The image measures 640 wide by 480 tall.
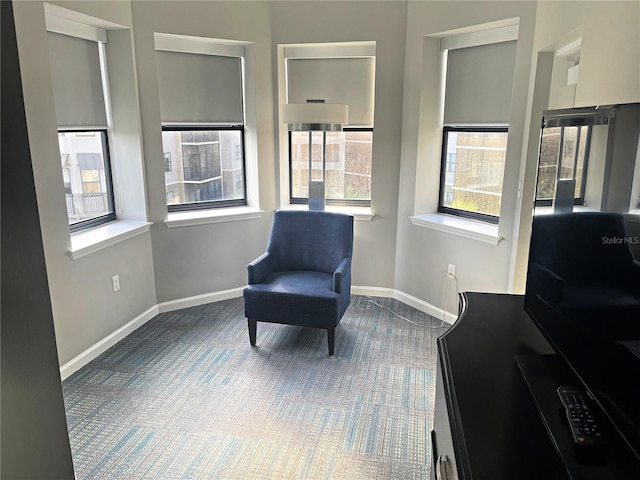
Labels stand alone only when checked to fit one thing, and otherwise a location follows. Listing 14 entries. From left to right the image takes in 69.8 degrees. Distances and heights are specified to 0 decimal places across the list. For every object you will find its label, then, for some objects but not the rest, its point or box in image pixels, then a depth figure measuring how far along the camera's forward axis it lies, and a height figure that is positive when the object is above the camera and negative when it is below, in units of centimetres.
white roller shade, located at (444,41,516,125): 331 +50
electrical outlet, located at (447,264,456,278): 368 -96
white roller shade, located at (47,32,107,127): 300 +45
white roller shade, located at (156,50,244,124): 372 +51
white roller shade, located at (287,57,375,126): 404 +59
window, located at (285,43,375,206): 403 +28
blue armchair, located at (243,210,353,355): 318 -95
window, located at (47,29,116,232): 305 +15
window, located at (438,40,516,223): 337 +18
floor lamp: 350 +25
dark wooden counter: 100 -66
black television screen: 98 -25
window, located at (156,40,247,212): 376 +20
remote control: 100 -61
